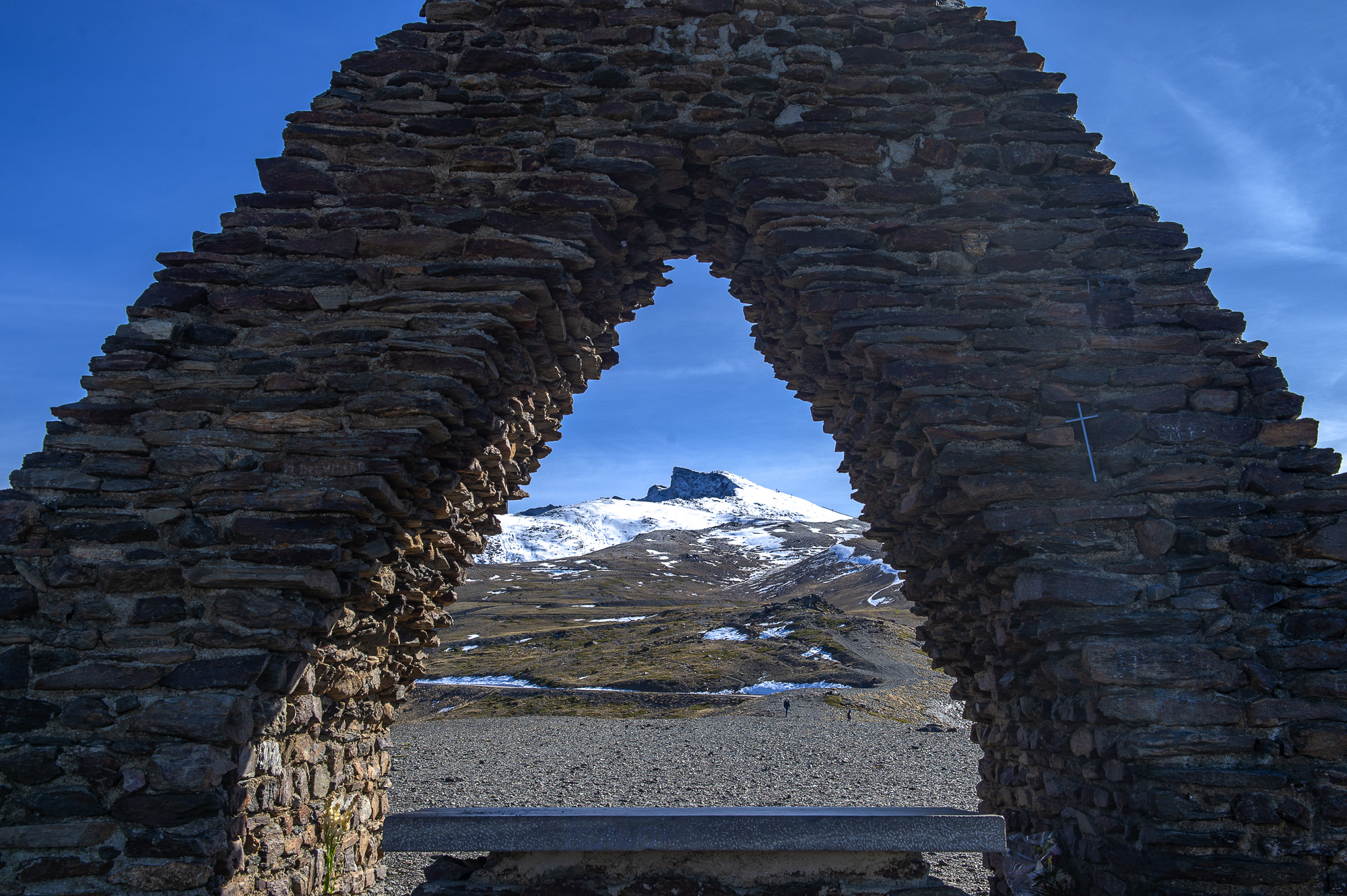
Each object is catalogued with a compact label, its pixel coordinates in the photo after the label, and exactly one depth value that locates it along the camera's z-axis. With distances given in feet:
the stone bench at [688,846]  11.00
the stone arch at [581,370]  12.23
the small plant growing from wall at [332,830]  16.33
